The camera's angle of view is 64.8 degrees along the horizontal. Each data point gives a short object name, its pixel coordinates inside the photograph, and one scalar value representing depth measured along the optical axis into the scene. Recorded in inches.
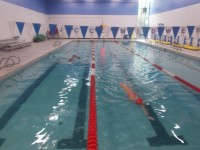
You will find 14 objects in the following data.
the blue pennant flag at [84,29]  407.0
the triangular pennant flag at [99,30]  404.7
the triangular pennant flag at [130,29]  379.2
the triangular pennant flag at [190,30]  303.1
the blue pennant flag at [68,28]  408.0
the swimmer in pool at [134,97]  88.0
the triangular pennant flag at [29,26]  392.1
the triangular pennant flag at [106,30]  571.4
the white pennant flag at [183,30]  327.6
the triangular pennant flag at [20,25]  284.1
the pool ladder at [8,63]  158.1
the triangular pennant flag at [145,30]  370.7
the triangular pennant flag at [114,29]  408.3
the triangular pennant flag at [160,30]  362.4
